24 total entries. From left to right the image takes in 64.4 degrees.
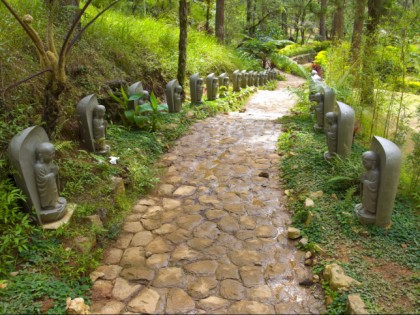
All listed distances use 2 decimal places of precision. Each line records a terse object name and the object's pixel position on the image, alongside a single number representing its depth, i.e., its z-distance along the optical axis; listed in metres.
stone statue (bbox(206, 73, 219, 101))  9.77
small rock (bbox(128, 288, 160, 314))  2.87
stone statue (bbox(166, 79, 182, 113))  7.70
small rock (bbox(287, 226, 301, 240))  3.83
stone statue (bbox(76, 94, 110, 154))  4.86
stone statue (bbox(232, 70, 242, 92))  12.58
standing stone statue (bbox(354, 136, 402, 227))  3.34
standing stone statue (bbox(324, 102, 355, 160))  4.77
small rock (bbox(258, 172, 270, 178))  5.43
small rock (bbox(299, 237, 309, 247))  3.66
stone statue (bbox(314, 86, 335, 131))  6.25
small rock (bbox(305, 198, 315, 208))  4.15
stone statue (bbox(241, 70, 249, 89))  13.82
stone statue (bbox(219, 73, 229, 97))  11.17
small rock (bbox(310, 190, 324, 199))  4.35
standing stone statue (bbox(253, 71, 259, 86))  16.10
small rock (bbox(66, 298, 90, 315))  2.68
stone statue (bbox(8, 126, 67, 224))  3.29
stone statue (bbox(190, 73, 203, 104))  8.86
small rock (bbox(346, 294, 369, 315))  2.57
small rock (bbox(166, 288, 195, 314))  2.87
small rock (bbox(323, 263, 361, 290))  2.89
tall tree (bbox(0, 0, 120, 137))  3.84
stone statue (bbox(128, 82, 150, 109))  6.46
